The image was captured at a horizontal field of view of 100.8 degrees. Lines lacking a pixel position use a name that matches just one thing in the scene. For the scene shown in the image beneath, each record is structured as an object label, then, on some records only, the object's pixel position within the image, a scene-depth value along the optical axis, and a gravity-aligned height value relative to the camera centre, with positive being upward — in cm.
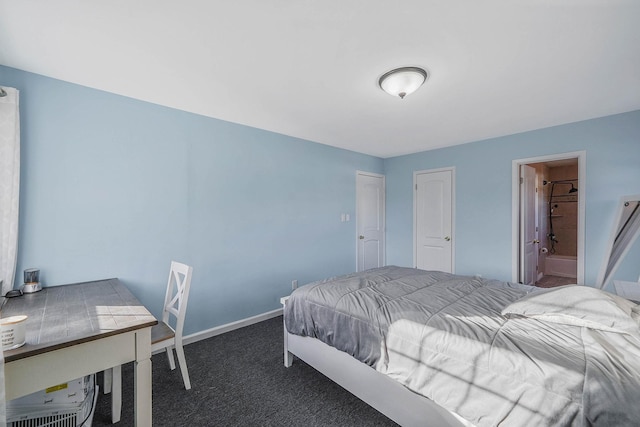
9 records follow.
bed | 104 -67
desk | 109 -58
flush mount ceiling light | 192 +99
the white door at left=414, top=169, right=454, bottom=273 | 413 -12
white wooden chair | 173 -89
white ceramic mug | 106 -49
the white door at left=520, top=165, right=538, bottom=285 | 354 -20
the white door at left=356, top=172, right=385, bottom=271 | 450 -14
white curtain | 179 +20
